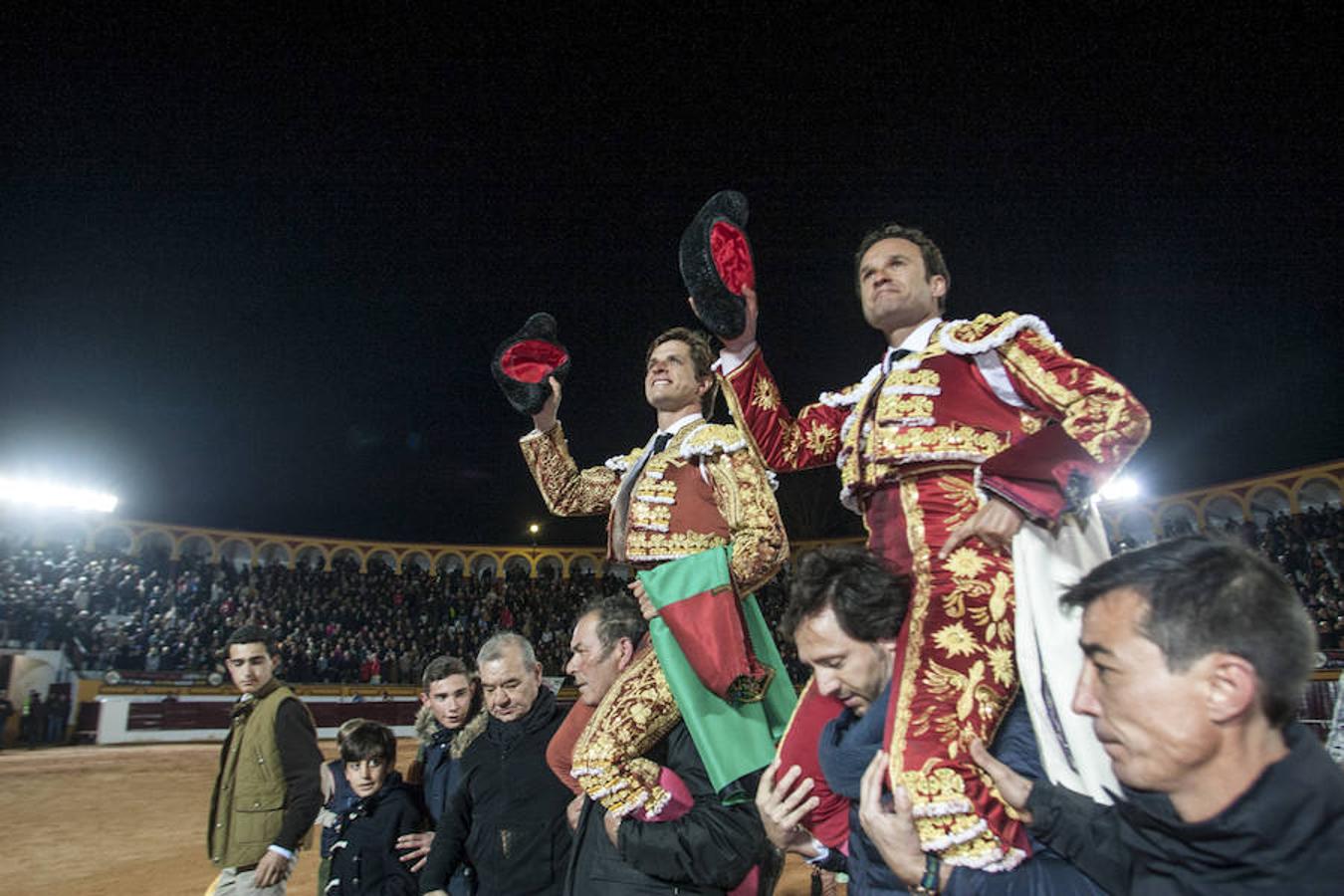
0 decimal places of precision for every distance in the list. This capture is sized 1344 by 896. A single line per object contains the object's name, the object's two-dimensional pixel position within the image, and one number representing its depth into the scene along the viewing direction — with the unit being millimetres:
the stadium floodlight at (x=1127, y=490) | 16625
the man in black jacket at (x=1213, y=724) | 1182
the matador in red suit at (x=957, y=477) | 1769
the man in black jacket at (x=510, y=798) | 3457
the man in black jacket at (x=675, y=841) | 2568
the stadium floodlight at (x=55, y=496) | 23438
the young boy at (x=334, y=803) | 4074
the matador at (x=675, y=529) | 2619
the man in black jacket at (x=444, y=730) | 4043
